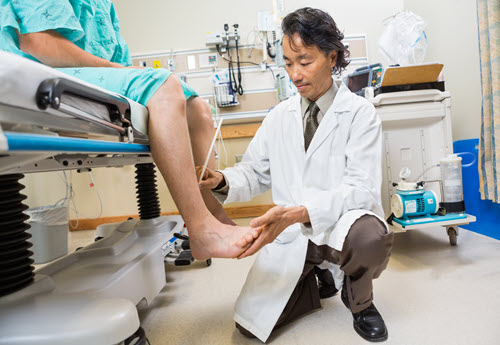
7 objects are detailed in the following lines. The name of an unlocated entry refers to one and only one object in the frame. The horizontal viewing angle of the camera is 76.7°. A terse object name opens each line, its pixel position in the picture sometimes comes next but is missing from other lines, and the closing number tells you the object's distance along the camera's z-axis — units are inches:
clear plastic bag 77.6
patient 35.8
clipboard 69.3
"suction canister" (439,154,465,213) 69.7
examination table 22.3
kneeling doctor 39.1
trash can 82.5
